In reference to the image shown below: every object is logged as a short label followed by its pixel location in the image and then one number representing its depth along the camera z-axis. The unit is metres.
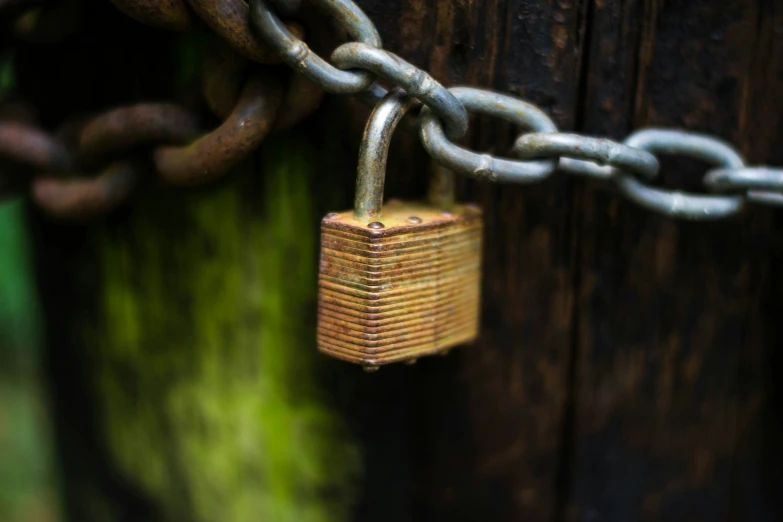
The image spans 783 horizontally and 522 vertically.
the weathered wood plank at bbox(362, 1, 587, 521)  0.36
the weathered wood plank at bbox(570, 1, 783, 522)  0.36
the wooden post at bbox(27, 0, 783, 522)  0.36
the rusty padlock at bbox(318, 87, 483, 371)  0.34
